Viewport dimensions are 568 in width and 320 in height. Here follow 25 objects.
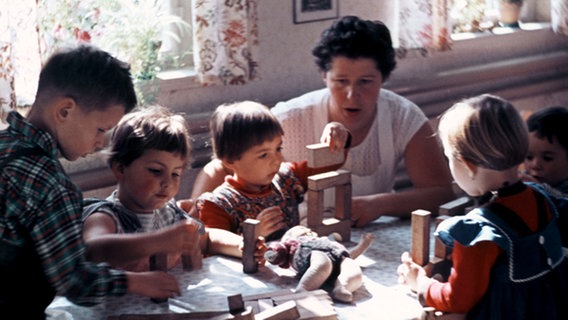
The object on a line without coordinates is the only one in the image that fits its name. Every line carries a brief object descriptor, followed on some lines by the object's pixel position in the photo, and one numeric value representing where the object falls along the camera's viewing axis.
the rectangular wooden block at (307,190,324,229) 2.54
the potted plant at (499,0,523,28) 4.19
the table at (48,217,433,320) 2.28
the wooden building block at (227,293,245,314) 2.17
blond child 2.21
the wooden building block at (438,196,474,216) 2.42
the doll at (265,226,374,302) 2.33
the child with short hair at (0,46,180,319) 2.11
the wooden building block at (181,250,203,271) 2.45
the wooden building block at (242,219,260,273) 2.39
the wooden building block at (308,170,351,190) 2.54
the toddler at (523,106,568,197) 2.68
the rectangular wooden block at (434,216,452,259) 2.38
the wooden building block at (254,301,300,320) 2.18
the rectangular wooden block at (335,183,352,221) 2.60
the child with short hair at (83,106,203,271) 2.37
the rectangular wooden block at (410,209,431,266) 2.37
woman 2.84
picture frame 3.45
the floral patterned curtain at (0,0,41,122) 2.83
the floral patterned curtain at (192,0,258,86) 3.19
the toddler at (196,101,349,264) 2.56
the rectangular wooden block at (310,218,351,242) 2.56
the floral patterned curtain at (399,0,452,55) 3.71
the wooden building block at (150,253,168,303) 2.32
